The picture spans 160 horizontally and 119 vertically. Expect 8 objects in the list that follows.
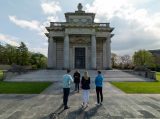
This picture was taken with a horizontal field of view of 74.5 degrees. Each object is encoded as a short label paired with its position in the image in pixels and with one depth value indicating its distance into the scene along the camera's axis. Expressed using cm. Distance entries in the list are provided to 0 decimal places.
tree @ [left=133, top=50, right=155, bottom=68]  3929
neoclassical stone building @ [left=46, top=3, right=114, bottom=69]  2107
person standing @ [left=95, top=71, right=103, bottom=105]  574
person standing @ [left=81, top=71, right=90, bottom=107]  533
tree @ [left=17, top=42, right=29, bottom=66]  3529
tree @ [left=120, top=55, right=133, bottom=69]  5270
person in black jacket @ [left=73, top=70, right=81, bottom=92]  822
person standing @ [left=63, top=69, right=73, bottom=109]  522
